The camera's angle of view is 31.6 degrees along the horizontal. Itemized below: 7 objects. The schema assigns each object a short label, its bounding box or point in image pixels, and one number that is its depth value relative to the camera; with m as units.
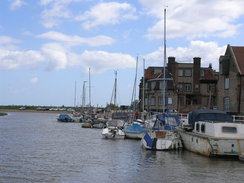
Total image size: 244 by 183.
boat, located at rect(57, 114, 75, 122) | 114.44
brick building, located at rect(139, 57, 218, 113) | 83.38
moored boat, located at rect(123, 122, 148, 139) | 53.16
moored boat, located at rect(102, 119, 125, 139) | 53.53
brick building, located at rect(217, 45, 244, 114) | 55.75
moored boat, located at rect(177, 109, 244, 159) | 33.31
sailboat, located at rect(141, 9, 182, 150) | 39.97
